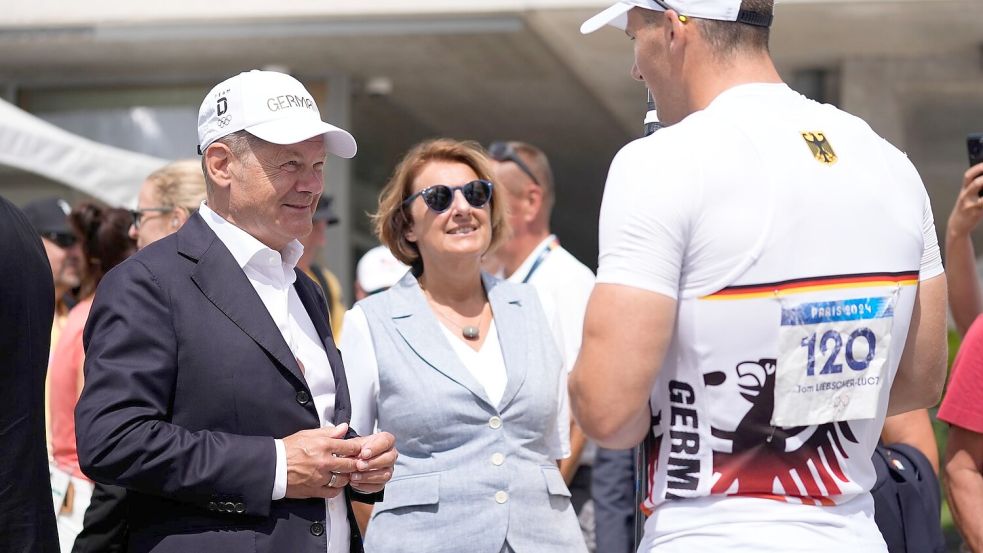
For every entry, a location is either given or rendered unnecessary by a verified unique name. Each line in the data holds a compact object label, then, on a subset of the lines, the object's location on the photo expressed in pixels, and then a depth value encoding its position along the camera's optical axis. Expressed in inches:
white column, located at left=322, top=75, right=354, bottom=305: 478.9
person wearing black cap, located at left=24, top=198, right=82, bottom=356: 237.8
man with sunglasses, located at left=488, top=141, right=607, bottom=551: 180.7
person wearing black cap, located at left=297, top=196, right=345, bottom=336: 244.5
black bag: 138.8
